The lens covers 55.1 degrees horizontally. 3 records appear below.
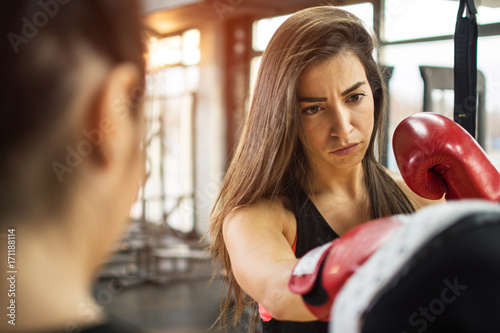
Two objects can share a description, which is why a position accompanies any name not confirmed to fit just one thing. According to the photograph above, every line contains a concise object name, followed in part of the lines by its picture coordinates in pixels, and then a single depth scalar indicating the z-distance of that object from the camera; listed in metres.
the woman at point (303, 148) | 1.13
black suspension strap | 1.36
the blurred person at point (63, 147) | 0.33
